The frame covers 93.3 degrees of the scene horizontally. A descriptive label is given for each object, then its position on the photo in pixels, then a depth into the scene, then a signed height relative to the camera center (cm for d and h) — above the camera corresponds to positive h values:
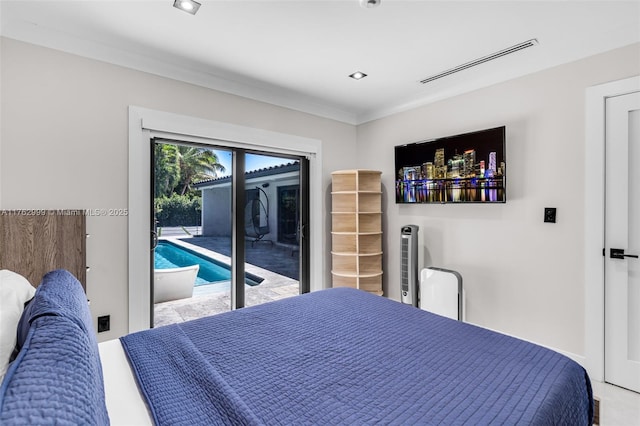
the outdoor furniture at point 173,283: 281 -69
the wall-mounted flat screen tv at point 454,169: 271 +44
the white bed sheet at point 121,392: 95 -64
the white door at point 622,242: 215 -20
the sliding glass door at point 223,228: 280 -17
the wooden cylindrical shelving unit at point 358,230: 352 -21
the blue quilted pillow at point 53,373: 56 -35
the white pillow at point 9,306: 81 -31
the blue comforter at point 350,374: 93 -61
